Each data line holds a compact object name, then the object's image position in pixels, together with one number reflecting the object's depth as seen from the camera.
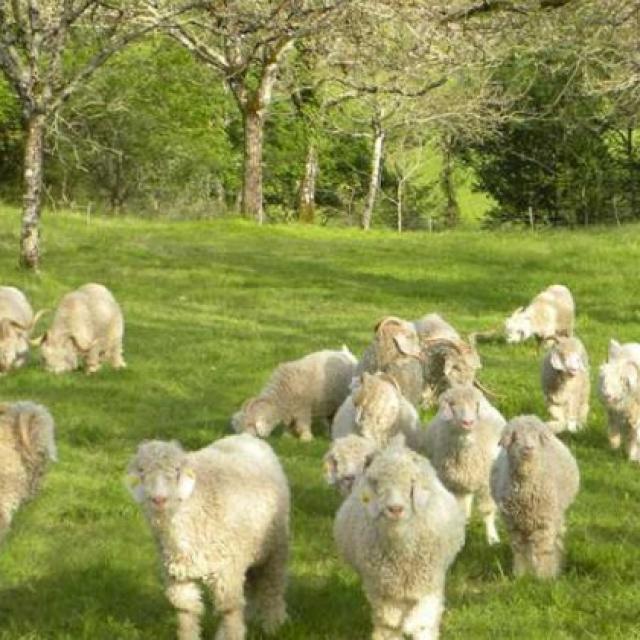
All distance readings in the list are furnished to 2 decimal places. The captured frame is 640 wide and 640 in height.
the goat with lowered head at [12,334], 15.15
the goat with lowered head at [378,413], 9.84
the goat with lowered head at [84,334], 15.77
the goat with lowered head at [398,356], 12.04
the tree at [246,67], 31.35
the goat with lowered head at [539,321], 17.44
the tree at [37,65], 22.12
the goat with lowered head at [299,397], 12.29
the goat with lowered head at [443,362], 12.02
